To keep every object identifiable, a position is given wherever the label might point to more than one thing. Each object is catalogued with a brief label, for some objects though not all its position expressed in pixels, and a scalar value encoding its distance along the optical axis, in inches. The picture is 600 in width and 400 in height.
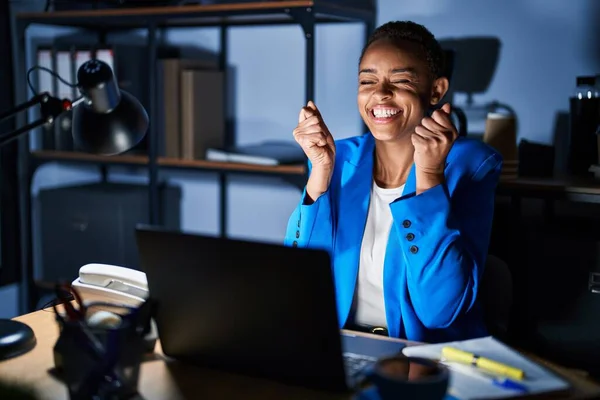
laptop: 36.8
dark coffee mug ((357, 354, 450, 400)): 32.7
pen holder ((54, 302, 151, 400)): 37.5
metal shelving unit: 88.2
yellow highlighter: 40.0
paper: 38.2
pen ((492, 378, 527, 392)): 38.8
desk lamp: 50.9
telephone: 52.9
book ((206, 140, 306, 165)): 94.2
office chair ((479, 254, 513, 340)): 63.1
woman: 56.9
